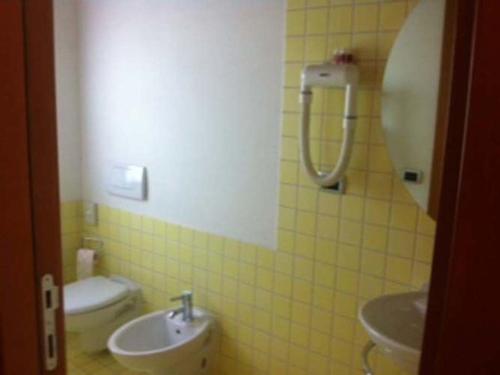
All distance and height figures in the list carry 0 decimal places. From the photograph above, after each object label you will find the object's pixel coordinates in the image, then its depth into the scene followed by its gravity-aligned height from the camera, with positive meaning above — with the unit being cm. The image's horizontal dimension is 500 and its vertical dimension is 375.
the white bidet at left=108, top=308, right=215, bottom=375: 204 -110
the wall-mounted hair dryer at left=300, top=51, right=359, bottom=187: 166 +7
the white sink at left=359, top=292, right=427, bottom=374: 127 -63
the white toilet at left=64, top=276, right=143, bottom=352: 244 -108
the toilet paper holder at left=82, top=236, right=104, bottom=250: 292 -85
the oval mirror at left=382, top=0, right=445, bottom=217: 159 +7
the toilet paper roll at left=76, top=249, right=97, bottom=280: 287 -96
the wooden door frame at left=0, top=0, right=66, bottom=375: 65 -11
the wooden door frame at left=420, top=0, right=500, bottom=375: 52 -11
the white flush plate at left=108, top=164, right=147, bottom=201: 262 -42
